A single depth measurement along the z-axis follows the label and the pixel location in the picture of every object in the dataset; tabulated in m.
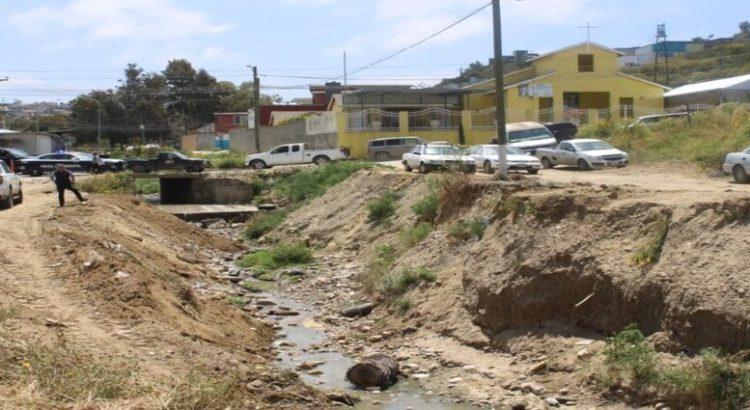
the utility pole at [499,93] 25.77
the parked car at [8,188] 29.27
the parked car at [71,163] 53.97
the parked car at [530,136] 43.75
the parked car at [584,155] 37.31
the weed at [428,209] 25.77
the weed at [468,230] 21.30
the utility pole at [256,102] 62.41
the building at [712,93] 60.72
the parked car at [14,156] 54.75
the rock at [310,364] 15.85
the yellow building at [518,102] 57.81
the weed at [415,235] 24.34
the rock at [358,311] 20.77
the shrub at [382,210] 30.78
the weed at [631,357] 13.03
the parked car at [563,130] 51.72
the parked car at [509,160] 34.94
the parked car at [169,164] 54.03
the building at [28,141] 71.25
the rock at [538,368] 14.90
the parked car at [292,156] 54.25
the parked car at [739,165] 28.19
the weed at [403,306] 19.68
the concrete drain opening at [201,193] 49.19
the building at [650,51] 134.12
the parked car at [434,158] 28.75
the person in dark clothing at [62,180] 29.73
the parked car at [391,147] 53.12
